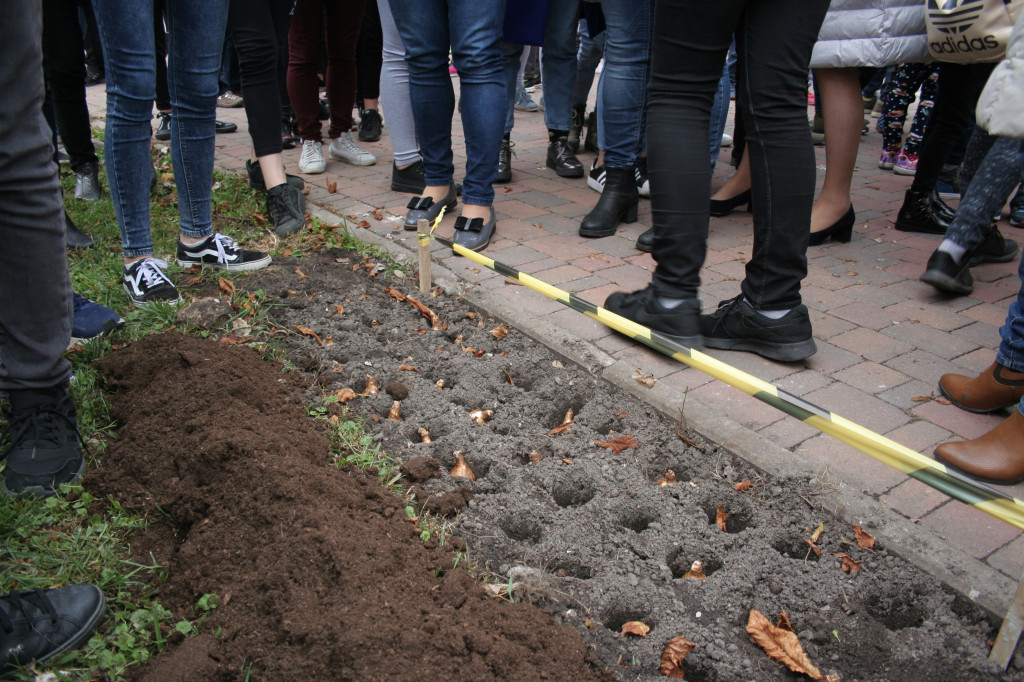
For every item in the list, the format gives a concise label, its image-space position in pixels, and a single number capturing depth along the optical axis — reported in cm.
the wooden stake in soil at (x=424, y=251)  309
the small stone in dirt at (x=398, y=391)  252
